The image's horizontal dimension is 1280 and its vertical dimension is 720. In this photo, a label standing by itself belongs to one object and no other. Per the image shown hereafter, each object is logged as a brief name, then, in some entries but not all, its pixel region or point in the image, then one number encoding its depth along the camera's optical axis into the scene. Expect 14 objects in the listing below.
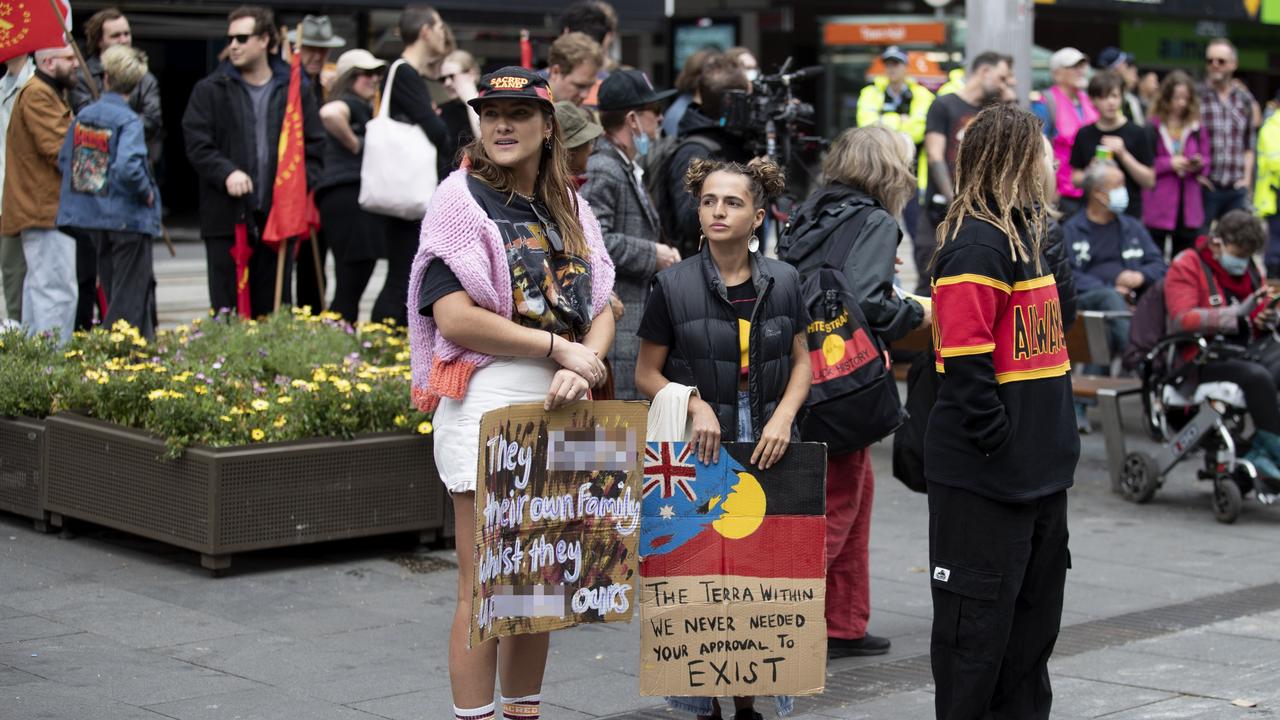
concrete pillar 11.96
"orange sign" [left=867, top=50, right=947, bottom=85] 25.55
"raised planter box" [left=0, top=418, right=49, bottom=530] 7.49
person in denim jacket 9.53
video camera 8.20
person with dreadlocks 4.50
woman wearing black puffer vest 5.15
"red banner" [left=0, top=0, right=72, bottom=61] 7.94
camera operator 7.68
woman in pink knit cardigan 4.37
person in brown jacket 9.74
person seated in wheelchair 8.75
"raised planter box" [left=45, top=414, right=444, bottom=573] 6.79
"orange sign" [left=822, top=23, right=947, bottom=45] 28.39
